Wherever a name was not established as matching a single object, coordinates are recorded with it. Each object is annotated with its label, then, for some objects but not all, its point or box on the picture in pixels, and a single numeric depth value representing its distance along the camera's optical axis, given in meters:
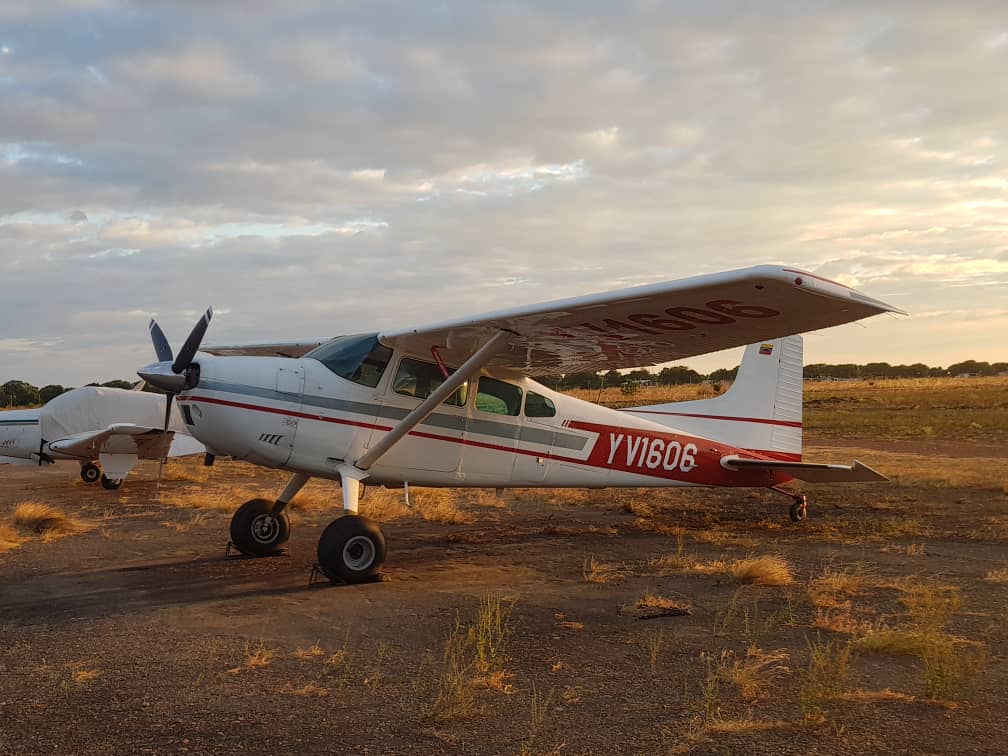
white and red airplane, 6.30
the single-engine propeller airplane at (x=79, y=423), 15.61
